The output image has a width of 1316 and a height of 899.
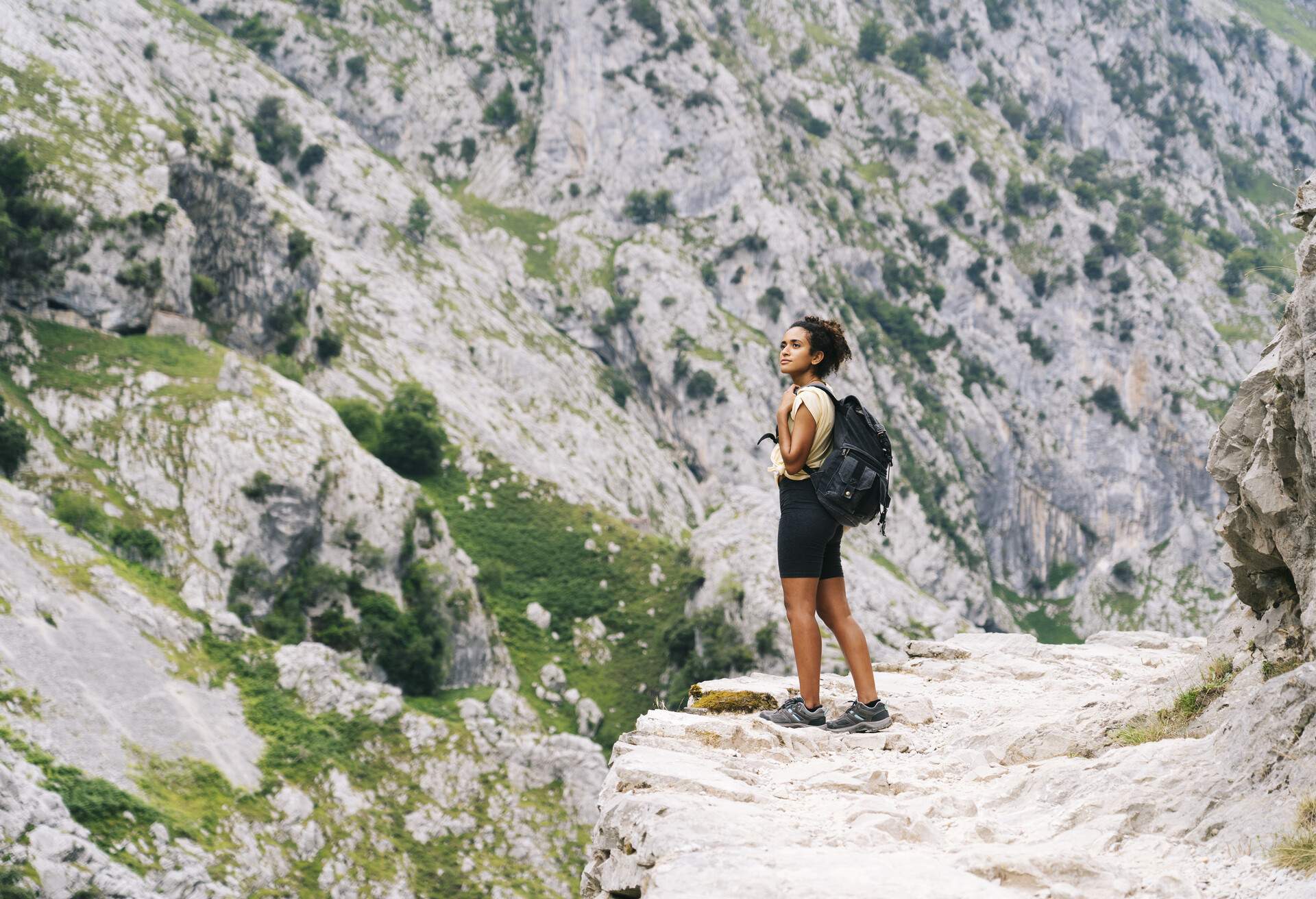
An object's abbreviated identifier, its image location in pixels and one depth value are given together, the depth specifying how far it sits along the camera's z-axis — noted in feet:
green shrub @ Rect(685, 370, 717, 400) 333.21
